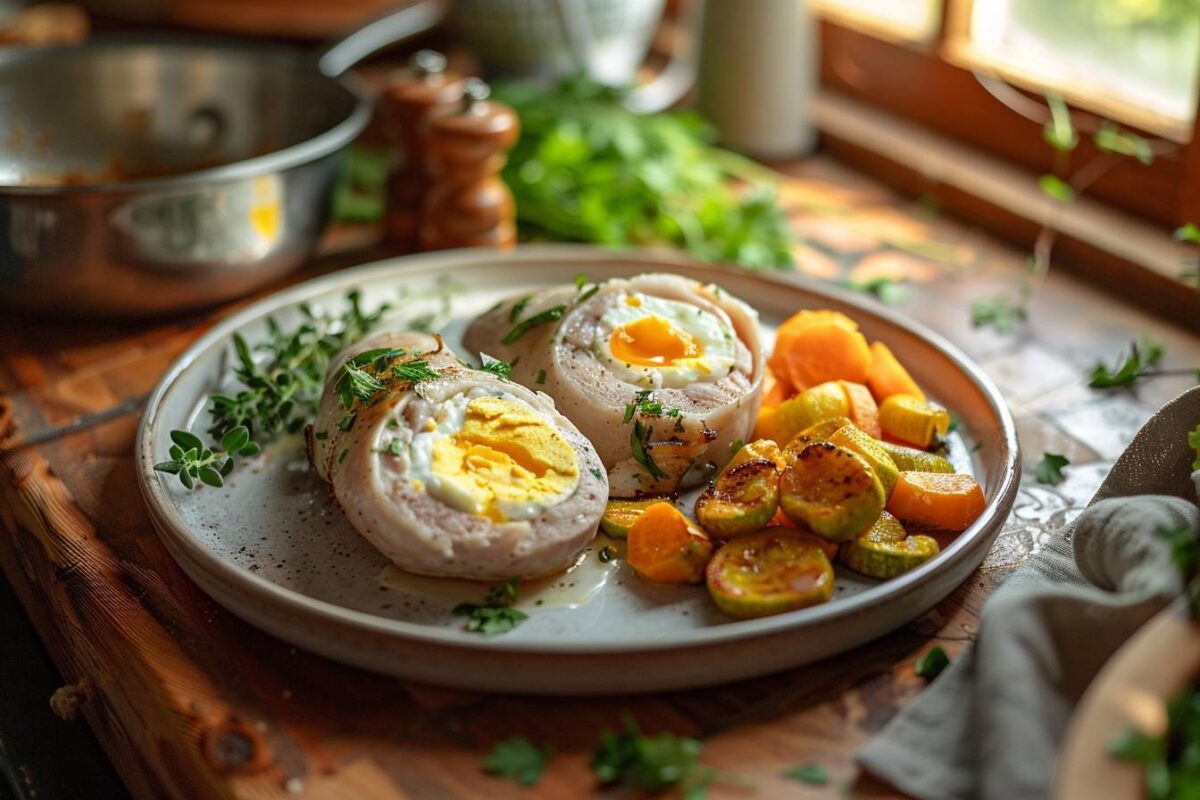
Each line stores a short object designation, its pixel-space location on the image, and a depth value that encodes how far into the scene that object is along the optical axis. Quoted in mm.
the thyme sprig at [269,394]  650
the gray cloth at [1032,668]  530
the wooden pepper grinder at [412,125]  851
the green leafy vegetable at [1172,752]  498
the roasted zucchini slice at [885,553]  602
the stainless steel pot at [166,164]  729
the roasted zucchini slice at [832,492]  597
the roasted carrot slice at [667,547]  605
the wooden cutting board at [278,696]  551
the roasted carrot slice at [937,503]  622
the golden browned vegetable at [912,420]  668
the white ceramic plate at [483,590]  562
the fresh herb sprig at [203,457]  640
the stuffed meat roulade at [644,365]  649
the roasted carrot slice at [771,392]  696
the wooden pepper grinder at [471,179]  811
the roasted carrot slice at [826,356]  695
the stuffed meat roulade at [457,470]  597
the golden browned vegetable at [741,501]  607
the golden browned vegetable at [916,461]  647
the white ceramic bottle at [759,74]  955
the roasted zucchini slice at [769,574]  584
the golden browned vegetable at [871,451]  623
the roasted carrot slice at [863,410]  669
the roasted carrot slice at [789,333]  706
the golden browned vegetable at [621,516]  628
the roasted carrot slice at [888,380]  693
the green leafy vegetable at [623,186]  858
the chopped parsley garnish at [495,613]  585
